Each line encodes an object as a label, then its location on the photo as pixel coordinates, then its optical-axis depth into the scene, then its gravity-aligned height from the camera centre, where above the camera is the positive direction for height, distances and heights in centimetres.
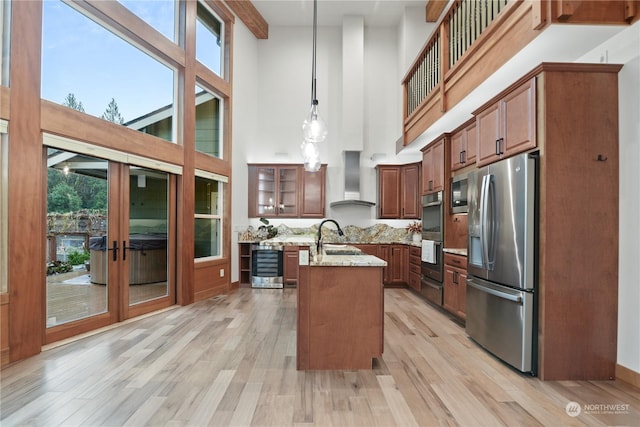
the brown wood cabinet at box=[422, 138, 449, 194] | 492 +84
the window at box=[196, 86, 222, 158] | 564 +167
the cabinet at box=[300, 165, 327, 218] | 712 +50
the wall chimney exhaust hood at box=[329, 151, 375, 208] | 708 +82
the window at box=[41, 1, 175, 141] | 342 +173
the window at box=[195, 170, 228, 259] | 559 +9
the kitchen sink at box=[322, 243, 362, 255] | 381 -37
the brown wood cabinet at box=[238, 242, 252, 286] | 673 -90
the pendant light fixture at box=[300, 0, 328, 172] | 364 +101
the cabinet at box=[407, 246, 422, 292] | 585 -89
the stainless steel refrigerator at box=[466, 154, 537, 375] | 274 -38
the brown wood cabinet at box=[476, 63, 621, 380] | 266 -2
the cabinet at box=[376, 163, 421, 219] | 693 +58
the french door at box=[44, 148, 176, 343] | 350 -29
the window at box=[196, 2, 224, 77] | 555 +310
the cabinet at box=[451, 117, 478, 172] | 414 +97
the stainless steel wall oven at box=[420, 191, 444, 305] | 489 -43
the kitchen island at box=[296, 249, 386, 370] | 285 -81
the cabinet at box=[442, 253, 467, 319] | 408 -84
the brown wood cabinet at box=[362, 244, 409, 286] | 661 -76
